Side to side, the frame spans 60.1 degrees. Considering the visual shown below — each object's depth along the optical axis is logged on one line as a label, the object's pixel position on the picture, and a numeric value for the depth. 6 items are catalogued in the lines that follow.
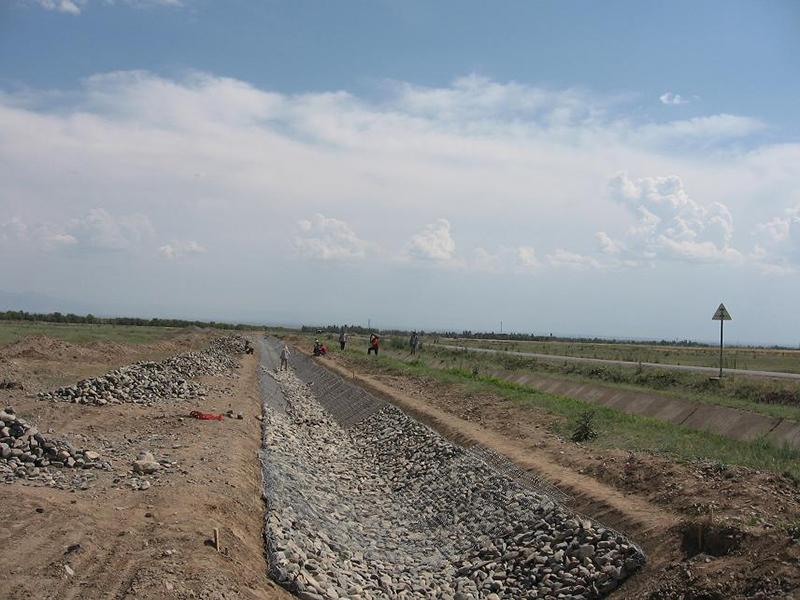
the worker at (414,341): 56.41
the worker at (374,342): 54.88
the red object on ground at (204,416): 21.76
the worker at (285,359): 48.72
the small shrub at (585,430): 17.66
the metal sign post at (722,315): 30.57
